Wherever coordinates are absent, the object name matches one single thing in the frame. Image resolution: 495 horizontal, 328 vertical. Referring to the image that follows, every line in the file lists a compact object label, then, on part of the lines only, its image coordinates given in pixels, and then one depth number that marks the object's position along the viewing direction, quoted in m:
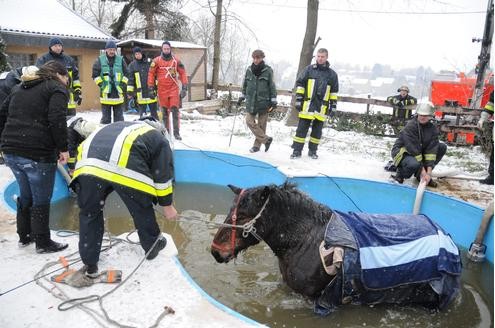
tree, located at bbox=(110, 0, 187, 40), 19.02
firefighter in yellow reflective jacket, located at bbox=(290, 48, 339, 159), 7.18
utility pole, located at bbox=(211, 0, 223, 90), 16.00
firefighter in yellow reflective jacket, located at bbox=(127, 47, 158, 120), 9.45
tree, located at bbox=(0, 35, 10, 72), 8.09
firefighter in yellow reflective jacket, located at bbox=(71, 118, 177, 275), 3.03
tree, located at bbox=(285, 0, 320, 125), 10.71
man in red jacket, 8.12
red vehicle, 9.08
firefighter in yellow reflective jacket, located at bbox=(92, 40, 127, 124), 8.57
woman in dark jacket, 3.33
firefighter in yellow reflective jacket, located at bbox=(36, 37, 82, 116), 7.28
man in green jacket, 7.40
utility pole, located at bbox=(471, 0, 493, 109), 10.45
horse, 3.28
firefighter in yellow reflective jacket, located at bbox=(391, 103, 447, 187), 5.71
